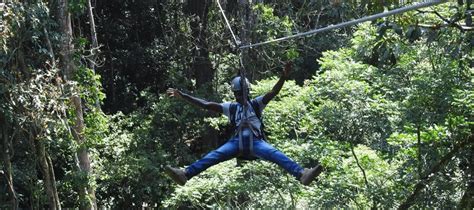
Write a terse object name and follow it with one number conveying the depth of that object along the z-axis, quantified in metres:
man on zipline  7.26
